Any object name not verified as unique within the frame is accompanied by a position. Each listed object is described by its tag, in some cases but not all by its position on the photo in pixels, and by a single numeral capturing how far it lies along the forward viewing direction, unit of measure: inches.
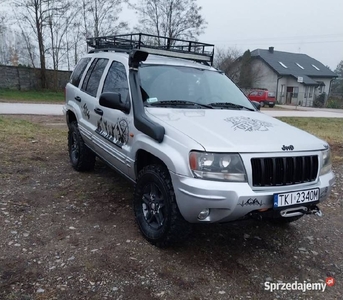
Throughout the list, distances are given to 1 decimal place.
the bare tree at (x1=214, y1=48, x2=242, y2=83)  1482.5
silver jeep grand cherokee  104.2
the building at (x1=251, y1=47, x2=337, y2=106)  1676.9
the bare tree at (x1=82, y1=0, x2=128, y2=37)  1058.1
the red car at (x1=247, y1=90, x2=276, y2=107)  1170.5
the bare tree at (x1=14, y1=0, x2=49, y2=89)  912.3
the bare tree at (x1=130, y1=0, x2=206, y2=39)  1133.7
